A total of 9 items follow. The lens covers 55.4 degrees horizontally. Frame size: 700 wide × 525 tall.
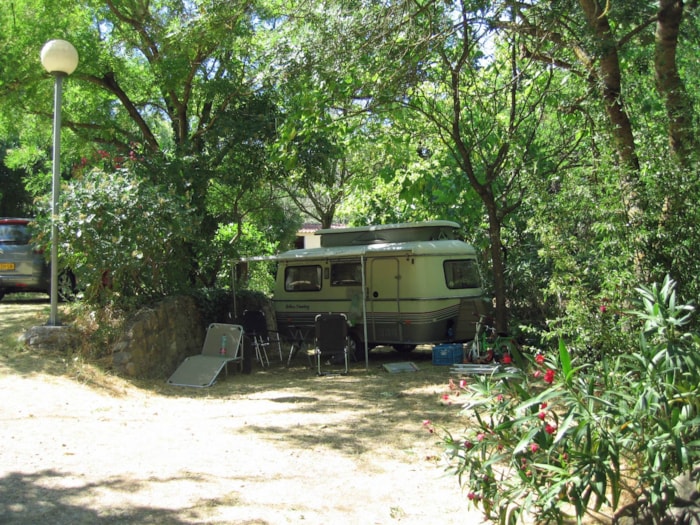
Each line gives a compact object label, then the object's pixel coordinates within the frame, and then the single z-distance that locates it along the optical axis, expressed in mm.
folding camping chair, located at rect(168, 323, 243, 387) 9336
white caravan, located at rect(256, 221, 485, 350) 11148
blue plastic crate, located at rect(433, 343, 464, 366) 10695
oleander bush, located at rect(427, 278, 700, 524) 3221
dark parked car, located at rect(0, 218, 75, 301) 13000
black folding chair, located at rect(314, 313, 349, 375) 10383
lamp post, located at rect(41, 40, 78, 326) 8586
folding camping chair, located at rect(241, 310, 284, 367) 11359
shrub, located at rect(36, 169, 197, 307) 9031
